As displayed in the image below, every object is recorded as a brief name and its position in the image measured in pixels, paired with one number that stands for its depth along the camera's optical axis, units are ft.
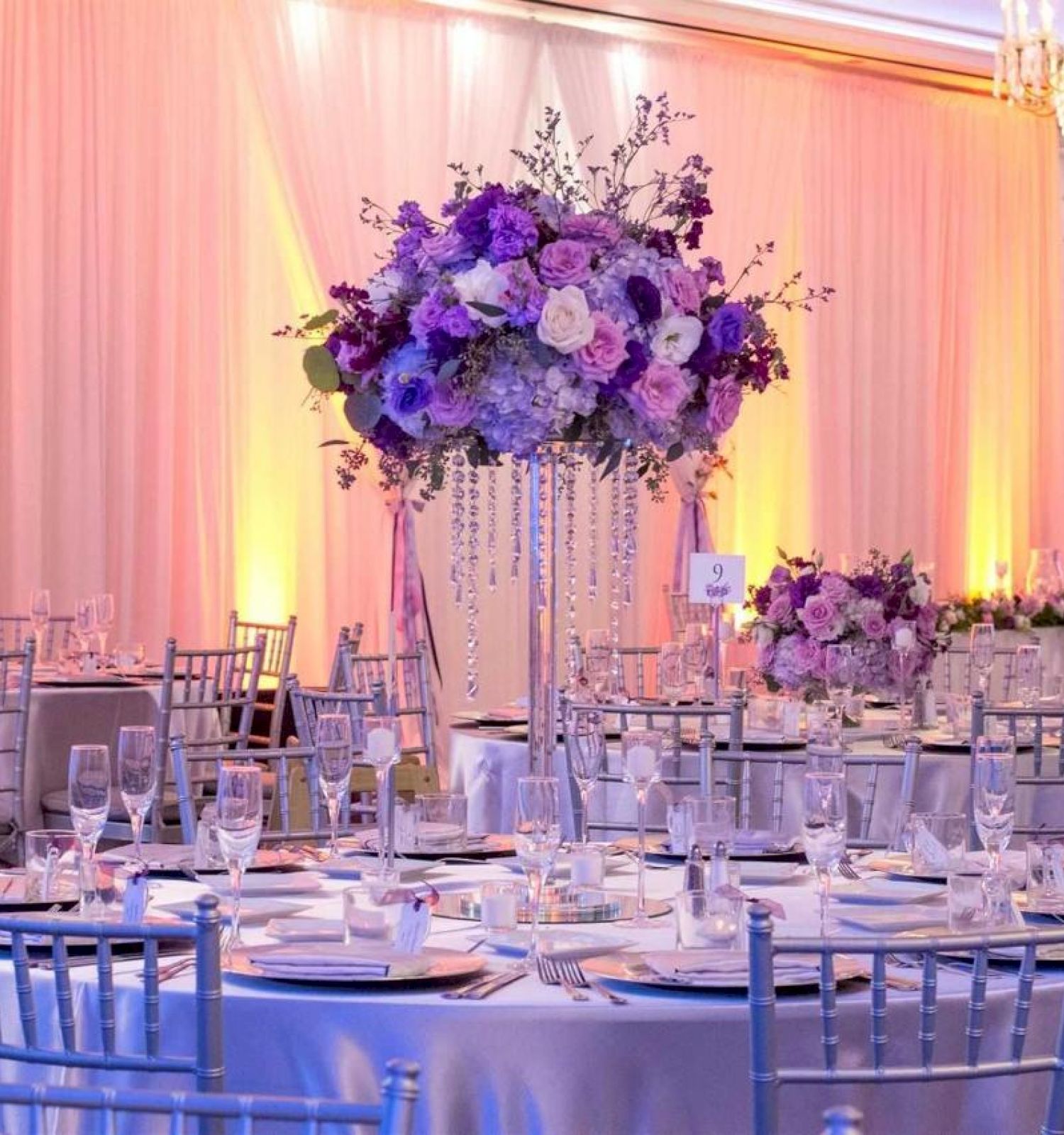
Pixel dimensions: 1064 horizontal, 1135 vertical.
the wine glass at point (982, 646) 19.70
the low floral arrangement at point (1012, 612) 32.04
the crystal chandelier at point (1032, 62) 28.60
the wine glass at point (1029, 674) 19.39
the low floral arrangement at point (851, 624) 17.44
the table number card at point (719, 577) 17.46
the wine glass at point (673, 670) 19.19
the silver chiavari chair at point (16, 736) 18.62
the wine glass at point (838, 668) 17.42
